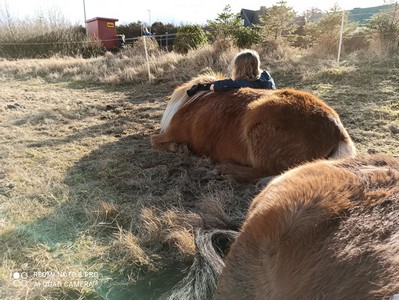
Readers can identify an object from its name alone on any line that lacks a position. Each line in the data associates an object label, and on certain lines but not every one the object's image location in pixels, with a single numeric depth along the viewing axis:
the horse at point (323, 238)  0.83
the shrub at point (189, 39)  13.58
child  4.25
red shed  22.67
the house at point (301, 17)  16.65
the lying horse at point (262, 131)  3.02
